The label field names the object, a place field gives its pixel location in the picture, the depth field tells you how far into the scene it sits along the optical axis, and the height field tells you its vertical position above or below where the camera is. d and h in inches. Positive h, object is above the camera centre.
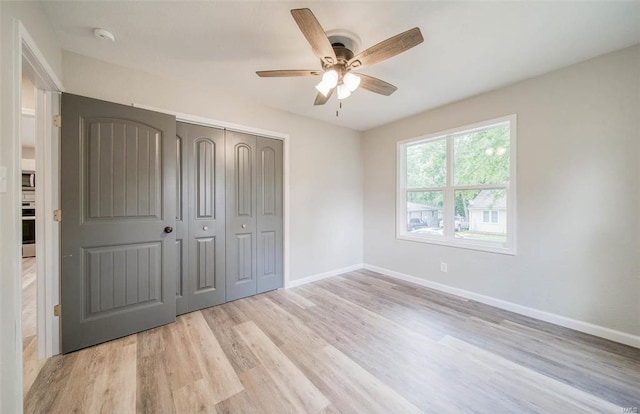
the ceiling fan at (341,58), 55.8 +41.0
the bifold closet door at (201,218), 102.6 -5.6
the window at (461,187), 110.1 +10.0
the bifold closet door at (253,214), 116.0 -4.4
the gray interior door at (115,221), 76.9 -5.2
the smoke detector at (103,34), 71.7 +51.9
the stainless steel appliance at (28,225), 194.4 -15.9
